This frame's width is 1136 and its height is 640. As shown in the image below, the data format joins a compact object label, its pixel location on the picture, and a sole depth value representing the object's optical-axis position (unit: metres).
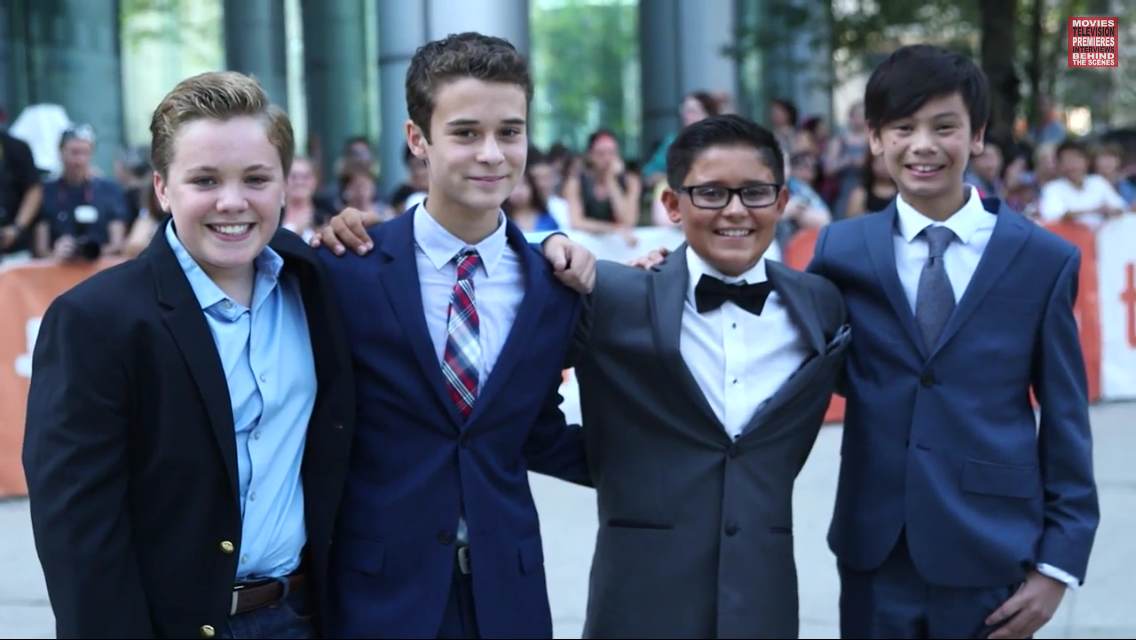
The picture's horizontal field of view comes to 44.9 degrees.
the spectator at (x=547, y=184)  8.91
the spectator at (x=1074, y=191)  9.79
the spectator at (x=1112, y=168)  10.73
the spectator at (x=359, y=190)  9.54
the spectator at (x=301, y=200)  8.30
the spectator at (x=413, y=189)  9.53
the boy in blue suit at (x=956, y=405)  3.37
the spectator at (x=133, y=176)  9.75
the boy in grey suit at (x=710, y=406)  3.35
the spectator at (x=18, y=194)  8.89
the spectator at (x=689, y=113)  9.66
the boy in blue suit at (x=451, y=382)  3.11
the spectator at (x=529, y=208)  8.75
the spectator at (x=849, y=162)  10.29
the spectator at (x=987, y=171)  9.84
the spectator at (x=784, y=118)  11.29
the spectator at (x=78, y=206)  8.78
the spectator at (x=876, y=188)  8.50
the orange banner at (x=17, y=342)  7.06
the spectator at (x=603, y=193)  9.40
